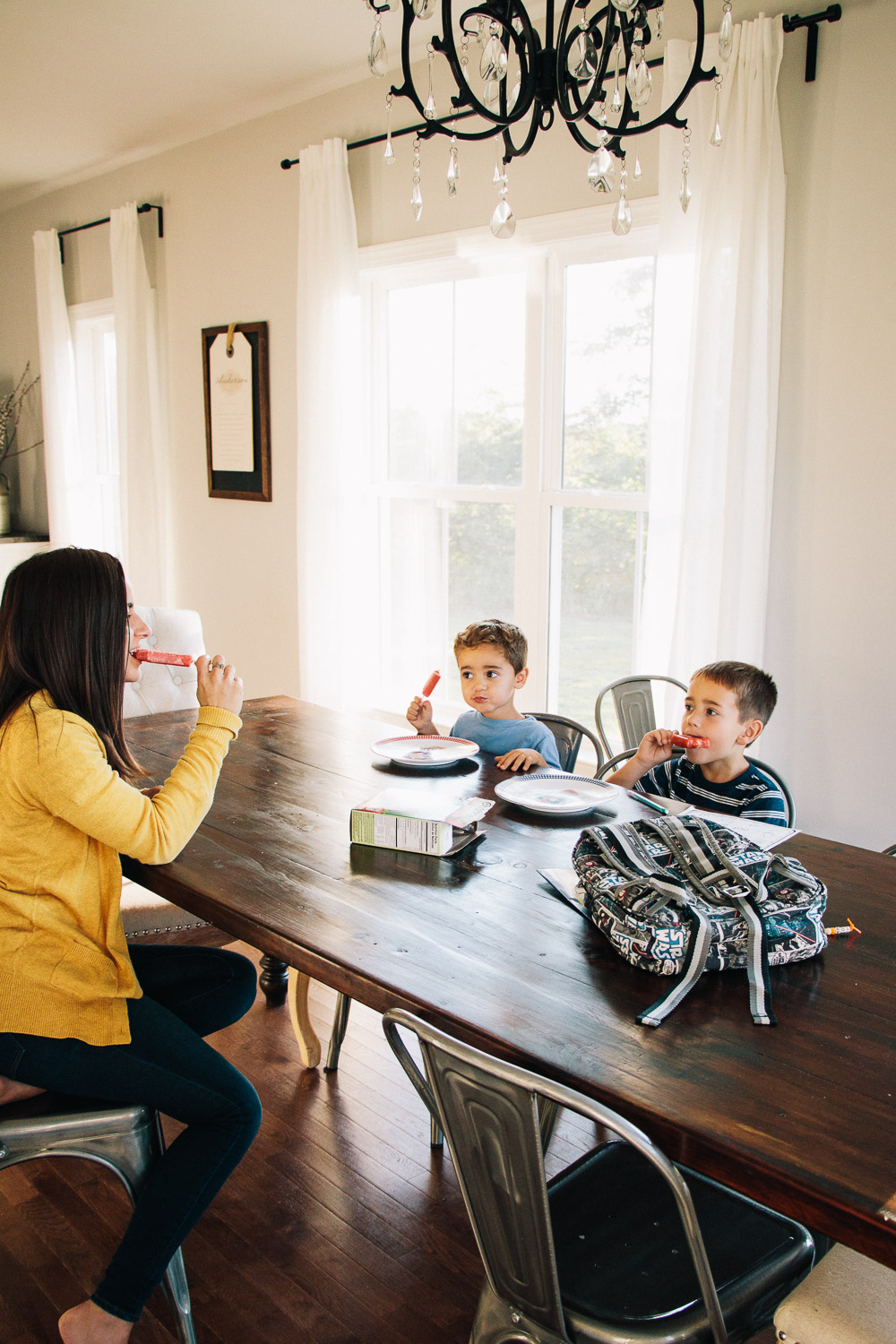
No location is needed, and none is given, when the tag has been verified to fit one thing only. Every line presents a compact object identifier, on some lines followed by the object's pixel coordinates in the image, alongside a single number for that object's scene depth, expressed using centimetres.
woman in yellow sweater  147
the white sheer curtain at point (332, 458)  395
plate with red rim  223
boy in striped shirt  215
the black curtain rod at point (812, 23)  259
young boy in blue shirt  244
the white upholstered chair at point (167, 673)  307
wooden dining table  101
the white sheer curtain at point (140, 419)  500
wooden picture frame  446
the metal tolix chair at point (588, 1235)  104
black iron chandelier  161
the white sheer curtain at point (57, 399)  560
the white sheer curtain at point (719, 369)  275
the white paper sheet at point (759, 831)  176
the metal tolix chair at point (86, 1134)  144
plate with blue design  194
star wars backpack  130
